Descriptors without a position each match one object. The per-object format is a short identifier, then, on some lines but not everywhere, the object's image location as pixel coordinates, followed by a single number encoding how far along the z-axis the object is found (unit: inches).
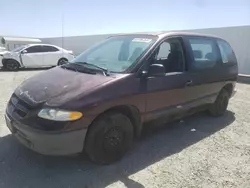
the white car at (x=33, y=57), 402.2
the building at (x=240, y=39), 378.2
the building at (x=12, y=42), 727.2
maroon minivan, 85.6
